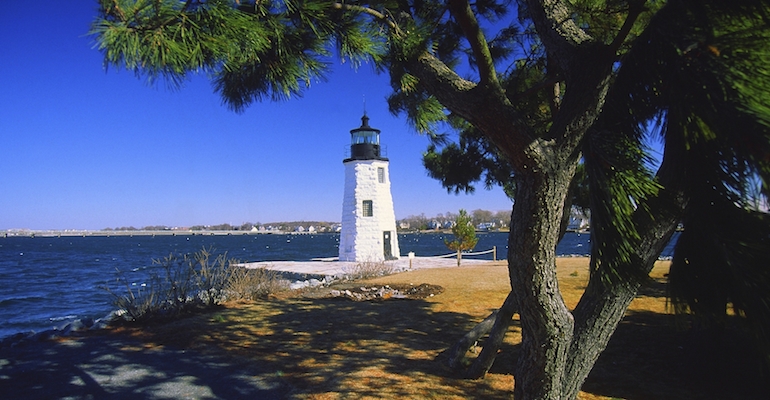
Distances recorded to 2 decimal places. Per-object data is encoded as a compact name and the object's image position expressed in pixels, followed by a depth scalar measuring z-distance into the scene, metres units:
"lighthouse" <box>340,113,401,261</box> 21.59
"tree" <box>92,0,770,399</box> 1.18
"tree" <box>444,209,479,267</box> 18.66
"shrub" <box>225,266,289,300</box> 9.39
